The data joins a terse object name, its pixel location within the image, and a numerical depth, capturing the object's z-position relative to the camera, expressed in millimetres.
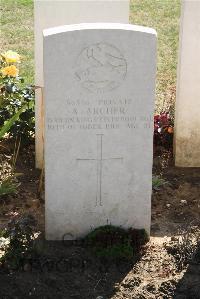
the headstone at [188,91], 7078
